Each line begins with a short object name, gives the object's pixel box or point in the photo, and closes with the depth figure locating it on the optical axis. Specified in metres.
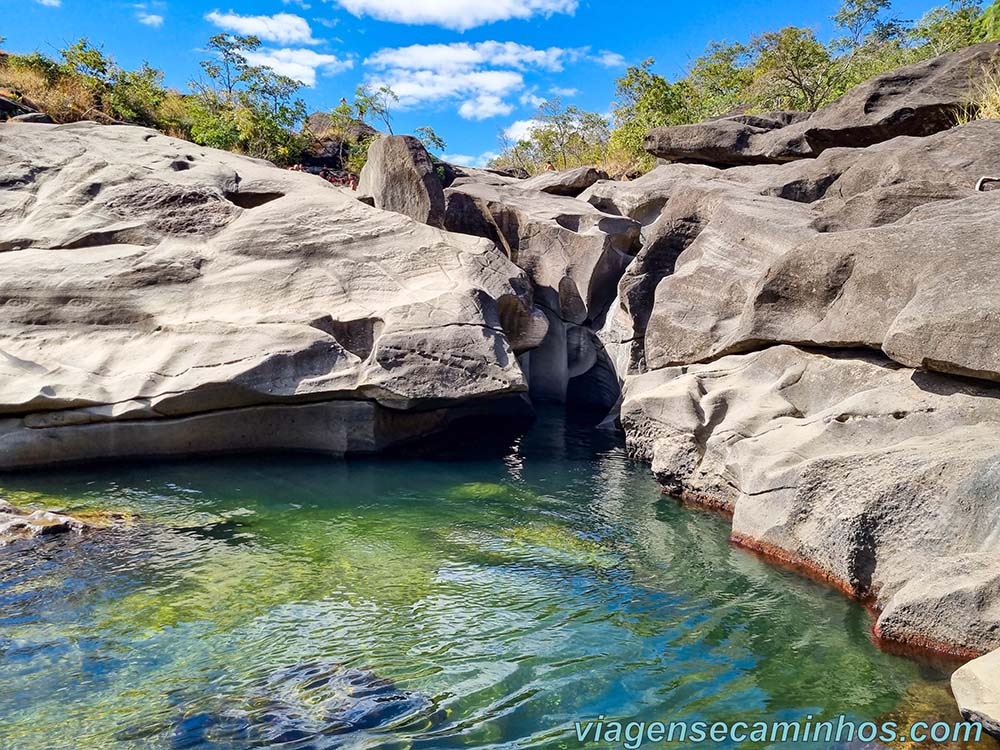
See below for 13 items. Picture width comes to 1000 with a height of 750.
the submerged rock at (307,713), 4.52
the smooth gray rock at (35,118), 16.62
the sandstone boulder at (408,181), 14.77
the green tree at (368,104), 26.27
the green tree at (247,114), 21.27
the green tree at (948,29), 24.05
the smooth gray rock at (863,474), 5.59
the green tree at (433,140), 25.67
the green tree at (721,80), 26.14
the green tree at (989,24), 20.20
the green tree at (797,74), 24.27
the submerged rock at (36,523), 7.55
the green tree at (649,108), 24.52
